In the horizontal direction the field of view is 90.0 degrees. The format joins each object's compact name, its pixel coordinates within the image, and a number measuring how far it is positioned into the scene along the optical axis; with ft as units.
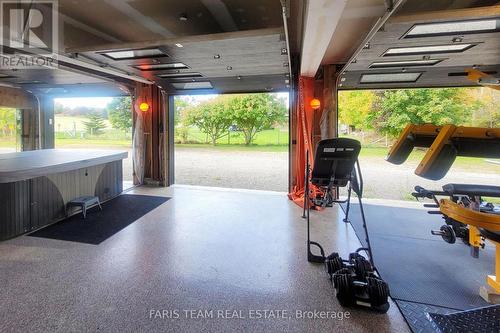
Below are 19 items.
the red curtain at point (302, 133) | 16.52
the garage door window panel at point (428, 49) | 11.53
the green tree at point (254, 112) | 29.04
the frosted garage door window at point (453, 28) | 9.09
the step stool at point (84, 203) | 13.43
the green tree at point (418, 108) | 18.98
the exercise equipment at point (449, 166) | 6.05
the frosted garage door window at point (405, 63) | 13.99
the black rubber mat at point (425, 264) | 7.15
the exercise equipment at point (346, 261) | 6.54
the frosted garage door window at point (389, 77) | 16.60
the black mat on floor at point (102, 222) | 11.09
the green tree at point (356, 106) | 19.71
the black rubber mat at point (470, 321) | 5.59
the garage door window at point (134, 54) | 12.90
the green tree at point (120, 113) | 27.83
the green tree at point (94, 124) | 33.63
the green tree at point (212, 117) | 33.40
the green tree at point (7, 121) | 26.13
